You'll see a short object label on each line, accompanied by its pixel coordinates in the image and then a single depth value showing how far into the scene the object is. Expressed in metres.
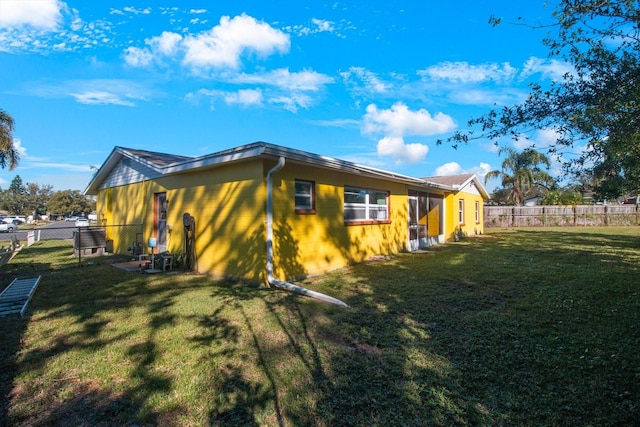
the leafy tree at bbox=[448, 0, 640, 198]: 2.80
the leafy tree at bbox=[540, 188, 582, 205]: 24.27
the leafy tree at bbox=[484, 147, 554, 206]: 27.66
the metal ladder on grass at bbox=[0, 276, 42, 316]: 4.86
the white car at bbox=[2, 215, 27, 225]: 39.27
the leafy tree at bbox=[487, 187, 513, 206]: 37.24
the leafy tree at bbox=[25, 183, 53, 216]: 69.75
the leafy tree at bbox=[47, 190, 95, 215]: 60.09
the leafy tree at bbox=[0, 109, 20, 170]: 13.99
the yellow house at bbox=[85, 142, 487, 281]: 6.55
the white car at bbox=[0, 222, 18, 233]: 29.30
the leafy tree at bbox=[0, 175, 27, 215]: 68.81
